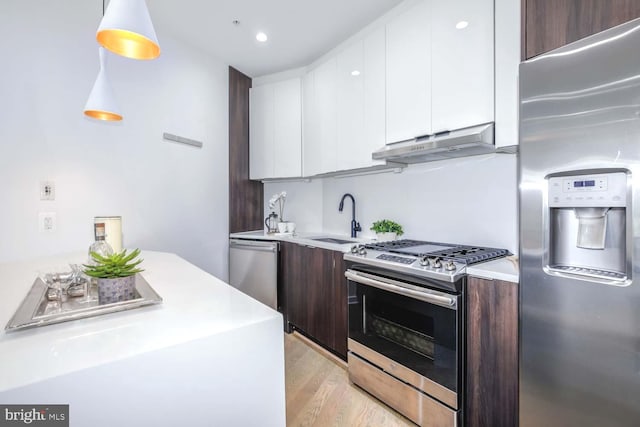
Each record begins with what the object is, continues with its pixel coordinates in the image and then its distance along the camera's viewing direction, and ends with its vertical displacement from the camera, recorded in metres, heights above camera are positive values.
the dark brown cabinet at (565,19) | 1.05 +0.73
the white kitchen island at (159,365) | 0.57 -0.32
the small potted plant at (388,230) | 2.37 -0.15
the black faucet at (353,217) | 2.75 -0.05
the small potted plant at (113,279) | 0.95 -0.22
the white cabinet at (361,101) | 2.15 +0.85
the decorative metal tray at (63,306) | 0.78 -0.28
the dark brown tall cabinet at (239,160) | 3.21 +0.56
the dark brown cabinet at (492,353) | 1.30 -0.65
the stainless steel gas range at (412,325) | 1.44 -0.64
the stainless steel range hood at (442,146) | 1.56 +0.38
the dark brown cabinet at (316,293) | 2.23 -0.68
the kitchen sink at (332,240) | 2.64 -0.26
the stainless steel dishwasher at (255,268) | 2.83 -0.57
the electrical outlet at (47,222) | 1.90 -0.07
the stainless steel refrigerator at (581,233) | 1.01 -0.08
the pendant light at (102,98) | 1.57 +0.61
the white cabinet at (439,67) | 1.60 +0.86
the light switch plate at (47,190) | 1.90 +0.14
